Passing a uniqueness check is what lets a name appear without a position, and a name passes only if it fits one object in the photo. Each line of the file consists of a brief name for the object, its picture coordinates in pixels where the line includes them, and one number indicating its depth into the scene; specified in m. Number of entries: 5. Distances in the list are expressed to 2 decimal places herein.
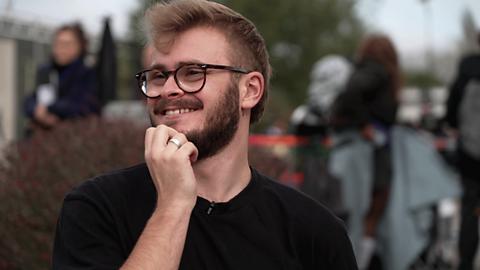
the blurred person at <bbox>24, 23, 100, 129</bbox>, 5.60
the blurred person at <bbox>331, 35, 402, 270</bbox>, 5.48
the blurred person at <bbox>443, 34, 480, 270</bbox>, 5.51
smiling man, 1.70
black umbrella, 6.32
